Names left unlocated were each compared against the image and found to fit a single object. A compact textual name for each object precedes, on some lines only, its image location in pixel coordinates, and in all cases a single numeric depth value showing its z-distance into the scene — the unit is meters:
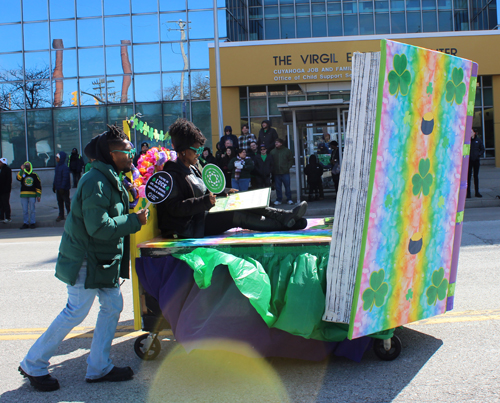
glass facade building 23.05
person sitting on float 4.16
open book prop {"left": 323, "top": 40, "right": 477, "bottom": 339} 3.02
